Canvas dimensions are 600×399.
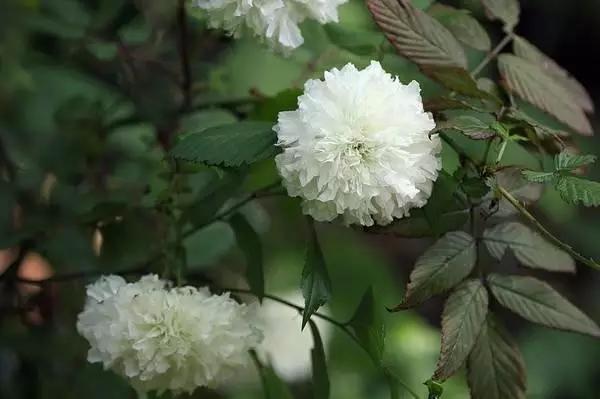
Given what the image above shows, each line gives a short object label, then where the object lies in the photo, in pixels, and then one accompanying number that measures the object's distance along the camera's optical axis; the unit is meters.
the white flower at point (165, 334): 0.87
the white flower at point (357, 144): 0.84
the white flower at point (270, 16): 0.87
